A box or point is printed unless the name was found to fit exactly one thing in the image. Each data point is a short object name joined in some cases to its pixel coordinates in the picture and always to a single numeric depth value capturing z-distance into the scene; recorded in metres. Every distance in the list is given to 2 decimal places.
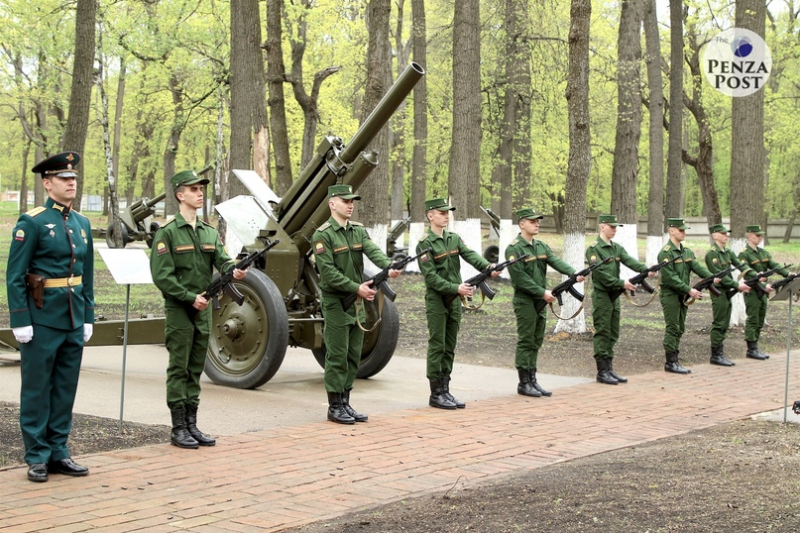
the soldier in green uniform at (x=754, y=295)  14.21
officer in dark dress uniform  6.23
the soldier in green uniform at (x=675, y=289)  12.44
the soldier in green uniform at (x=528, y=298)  10.25
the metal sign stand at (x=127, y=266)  8.03
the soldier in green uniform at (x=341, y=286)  8.59
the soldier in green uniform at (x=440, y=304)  9.44
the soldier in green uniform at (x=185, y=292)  7.38
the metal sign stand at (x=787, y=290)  10.35
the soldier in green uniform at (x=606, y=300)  11.36
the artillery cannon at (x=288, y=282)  9.85
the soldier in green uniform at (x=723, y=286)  13.33
